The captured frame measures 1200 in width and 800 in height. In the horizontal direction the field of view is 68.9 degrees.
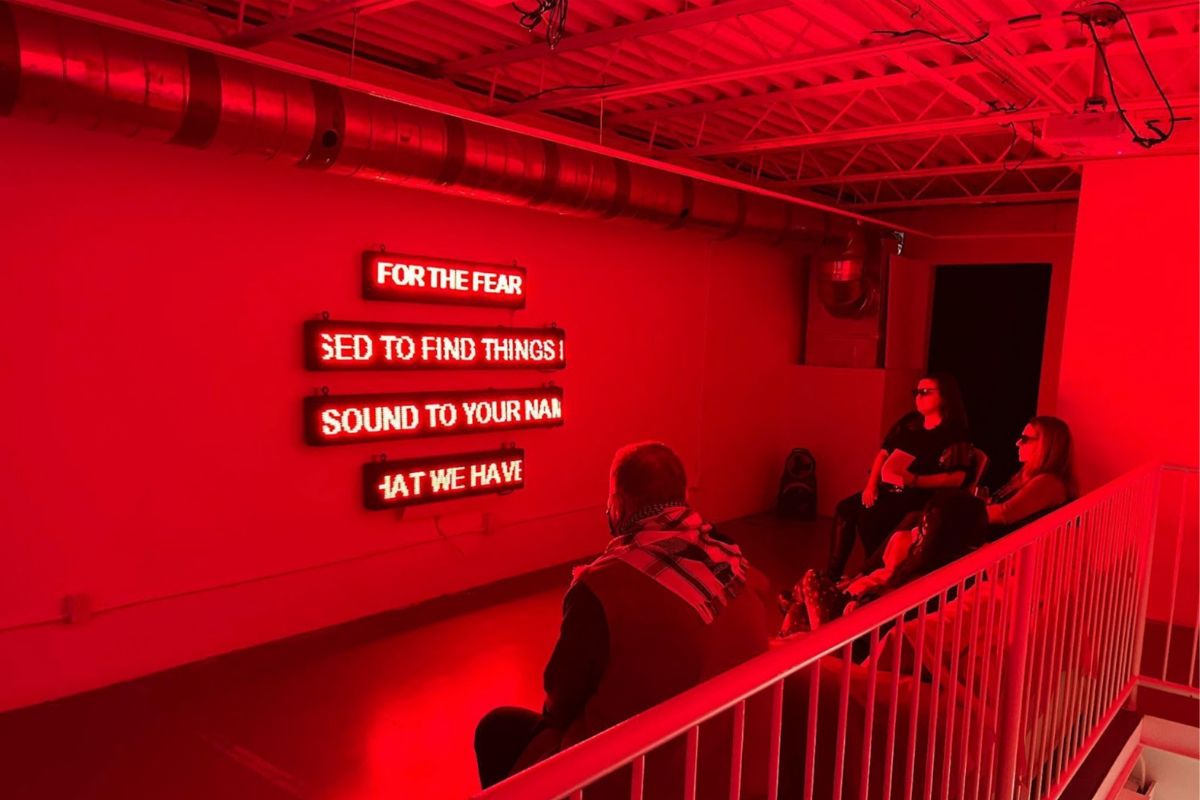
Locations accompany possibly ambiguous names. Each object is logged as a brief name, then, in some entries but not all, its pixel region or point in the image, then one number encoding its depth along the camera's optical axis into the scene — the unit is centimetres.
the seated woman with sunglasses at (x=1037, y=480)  457
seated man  186
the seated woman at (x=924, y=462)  544
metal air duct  314
